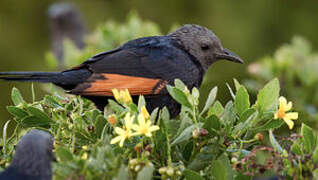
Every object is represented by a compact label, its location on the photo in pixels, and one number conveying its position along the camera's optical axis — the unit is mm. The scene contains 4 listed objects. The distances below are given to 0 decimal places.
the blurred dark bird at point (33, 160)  5105
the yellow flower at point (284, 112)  5031
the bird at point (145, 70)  7344
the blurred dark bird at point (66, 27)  17047
